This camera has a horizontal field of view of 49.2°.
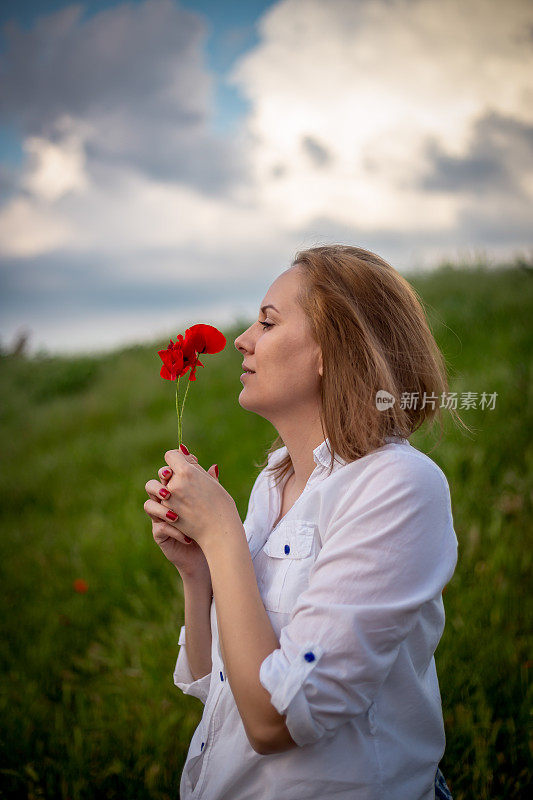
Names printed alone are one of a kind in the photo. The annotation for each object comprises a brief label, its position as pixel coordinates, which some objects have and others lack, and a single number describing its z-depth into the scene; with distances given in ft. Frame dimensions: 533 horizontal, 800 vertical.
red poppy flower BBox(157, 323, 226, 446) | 5.96
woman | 4.53
